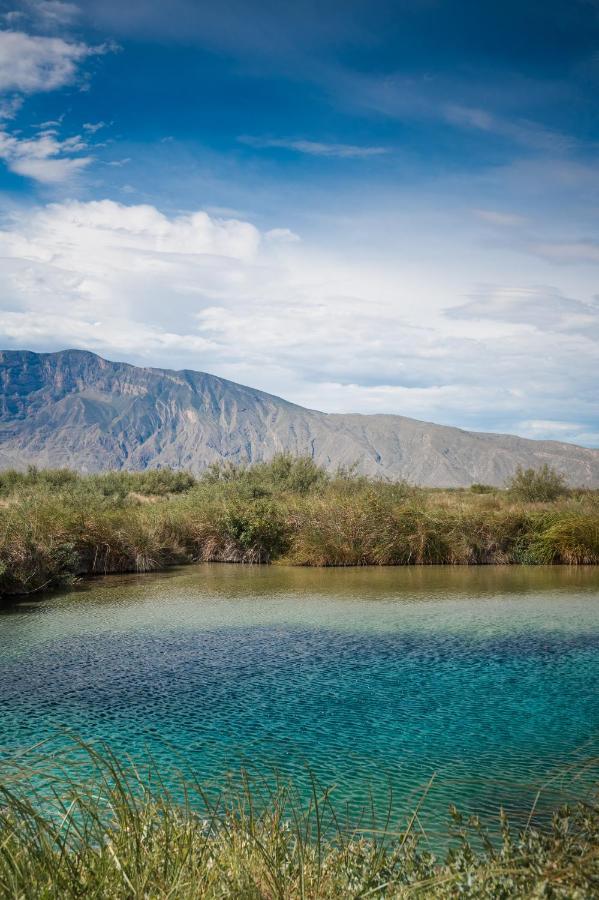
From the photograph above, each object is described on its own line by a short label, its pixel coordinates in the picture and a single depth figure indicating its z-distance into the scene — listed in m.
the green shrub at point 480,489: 44.84
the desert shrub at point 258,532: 18.41
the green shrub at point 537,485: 31.36
